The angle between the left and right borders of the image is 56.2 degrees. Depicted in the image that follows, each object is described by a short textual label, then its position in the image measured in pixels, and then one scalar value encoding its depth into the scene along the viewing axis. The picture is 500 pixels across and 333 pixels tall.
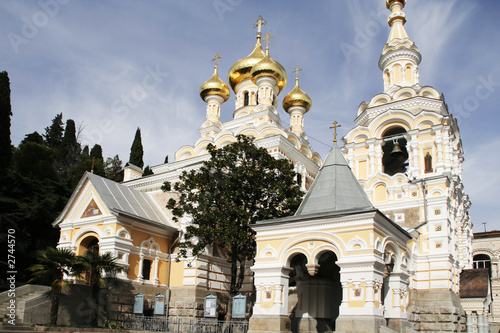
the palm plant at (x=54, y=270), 13.48
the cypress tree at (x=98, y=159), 35.30
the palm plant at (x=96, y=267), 13.93
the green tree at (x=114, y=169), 39.59
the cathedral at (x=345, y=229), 11.50
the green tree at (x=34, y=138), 36.32
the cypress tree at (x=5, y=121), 25.50
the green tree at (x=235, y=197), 15.89
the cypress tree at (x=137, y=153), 39.97
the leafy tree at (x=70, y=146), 37.88
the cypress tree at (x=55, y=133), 41.25
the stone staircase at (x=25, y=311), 13.60
